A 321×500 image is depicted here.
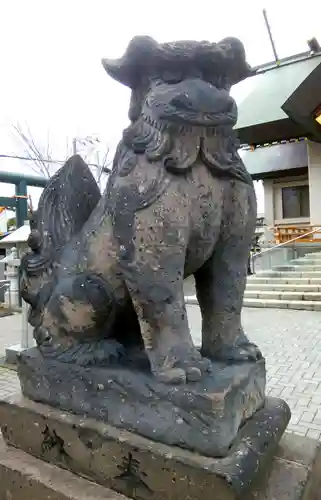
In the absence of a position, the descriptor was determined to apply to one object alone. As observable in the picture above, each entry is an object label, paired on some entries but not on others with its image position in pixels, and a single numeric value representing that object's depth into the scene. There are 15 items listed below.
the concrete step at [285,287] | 6.60
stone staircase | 6.15
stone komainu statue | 1.04
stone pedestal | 0.91
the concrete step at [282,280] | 6.96
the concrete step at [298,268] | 7.84
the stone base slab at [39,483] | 1.05
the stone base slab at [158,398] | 0.96
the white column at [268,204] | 14.77
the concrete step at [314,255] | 8.90
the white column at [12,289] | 5.96
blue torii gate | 10.05
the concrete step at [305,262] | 8.26
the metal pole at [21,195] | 10.02
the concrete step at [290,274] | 7.41
